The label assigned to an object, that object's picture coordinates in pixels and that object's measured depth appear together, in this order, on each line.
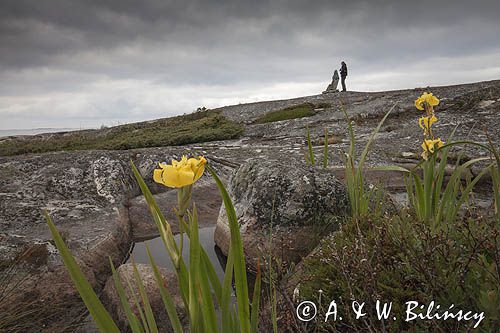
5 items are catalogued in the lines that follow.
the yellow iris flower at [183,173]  1.01
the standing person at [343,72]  22.05
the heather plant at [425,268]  1.55
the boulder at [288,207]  3.64
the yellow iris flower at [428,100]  2.99
